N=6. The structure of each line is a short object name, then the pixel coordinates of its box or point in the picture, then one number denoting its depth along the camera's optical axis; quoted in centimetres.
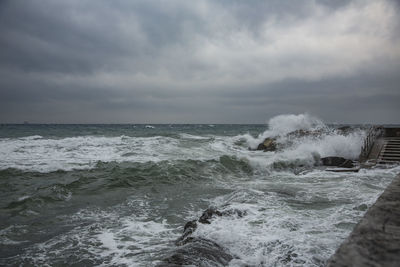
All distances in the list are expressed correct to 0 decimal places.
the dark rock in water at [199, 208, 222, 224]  446
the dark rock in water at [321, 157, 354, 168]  1144
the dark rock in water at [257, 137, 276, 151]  1896
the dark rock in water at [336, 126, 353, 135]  1696
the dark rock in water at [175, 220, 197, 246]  390
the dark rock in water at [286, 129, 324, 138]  1779
